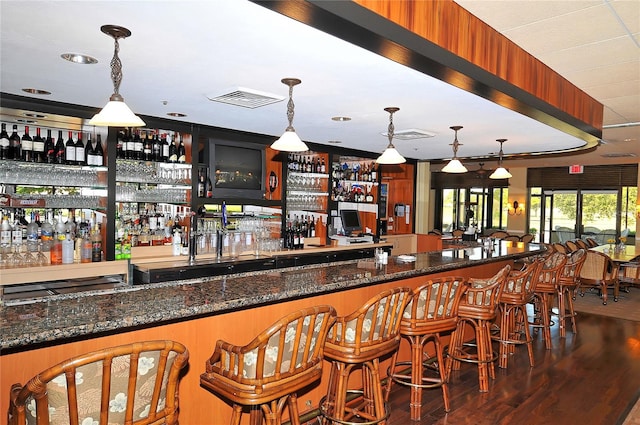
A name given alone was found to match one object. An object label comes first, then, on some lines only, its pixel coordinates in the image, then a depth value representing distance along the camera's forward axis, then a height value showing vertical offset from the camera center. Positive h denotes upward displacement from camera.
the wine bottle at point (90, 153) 4.64 +0.55
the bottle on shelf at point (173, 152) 5.27 +0.65
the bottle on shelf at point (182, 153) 5.35 +0.64
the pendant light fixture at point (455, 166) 4.97 +0.50
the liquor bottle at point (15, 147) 4.31 +0.55
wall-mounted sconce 13.49 +0.11
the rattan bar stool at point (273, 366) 1.95 -0.73
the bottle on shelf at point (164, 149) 5.22 +0.67
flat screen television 5.61 +0.50
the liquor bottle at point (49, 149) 4.55 +0.57
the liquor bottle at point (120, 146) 4.86 +0.65
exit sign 12.34 +1.21
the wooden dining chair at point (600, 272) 7.66 -1.02
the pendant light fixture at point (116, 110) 2.31 +0.50
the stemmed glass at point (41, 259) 4.21 -0.52
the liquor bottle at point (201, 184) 5.52 +0.28
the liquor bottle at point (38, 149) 4.42 +0.55
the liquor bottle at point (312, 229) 6.98 -0.32
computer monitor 7.30 -0.20
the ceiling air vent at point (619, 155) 8.90 +1.20
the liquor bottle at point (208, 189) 5.57 +0.22
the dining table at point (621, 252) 7.95 -0.77
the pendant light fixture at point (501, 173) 5.96 +0.52
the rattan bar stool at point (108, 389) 1.37 -0.61
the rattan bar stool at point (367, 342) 2.49 -0.76
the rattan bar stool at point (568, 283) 5.39 -0.84
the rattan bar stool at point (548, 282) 4.84 -0.76
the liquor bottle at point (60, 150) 4.57 +0.56
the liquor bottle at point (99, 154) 4.68 +0.54
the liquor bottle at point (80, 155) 4.60 +0.51
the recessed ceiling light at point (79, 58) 2.83 +0.94
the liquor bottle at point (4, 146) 4.25 +0.55
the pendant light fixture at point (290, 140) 3.25 +0.50
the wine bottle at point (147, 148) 5.11 +0.66
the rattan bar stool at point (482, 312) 3.59 -0.81
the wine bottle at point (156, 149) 5.17 +0.66
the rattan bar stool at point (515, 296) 4.11 -0.78
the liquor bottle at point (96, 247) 4.57 -0.43
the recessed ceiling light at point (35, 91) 3.79 +0.96
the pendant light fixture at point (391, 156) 4.07 +0.49
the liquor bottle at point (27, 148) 4.37 +0.55
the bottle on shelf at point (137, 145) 4.99 +0.67
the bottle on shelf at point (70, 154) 4.57 +0.52
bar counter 1.80 -0.50
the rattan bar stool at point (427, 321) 3.01 -0.75
